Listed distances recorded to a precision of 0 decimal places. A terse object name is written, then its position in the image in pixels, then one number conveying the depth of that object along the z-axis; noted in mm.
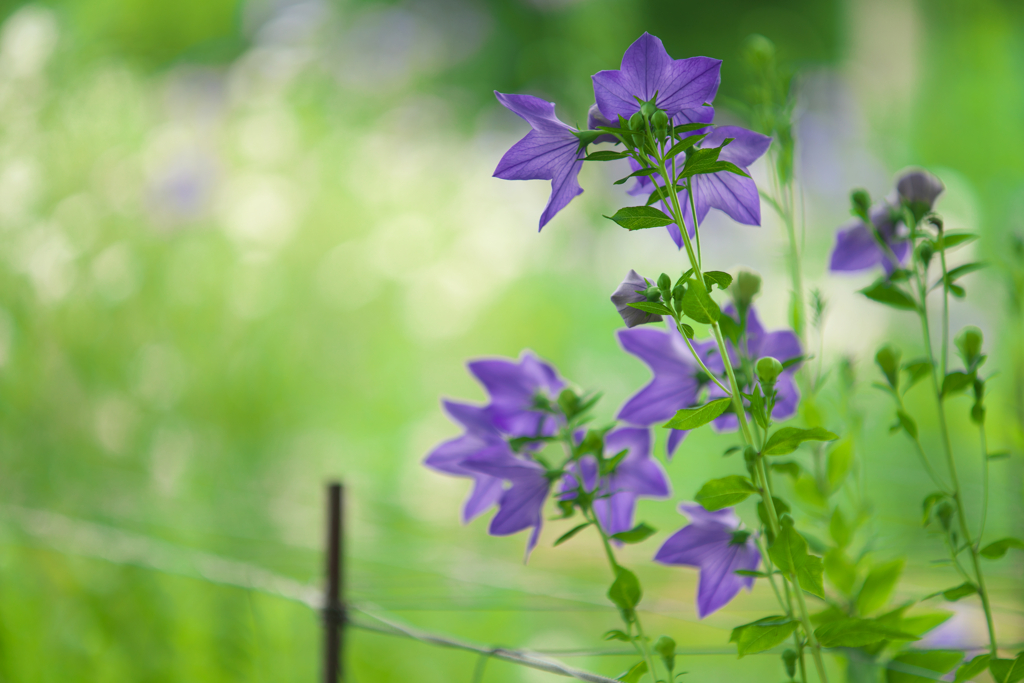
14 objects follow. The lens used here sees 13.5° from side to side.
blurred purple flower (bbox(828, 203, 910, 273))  2046
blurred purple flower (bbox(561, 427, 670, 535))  2014
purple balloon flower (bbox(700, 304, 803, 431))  2003
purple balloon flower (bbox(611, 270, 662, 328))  1916
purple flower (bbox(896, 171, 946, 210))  1981
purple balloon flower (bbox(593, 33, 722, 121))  1911
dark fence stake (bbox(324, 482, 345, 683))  2095
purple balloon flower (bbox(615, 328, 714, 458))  1997
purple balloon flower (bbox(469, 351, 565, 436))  2012
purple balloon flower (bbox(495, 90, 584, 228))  1920
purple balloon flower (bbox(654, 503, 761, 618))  1991
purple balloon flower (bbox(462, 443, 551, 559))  1976
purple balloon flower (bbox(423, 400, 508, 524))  2019
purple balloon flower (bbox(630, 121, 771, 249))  1953
